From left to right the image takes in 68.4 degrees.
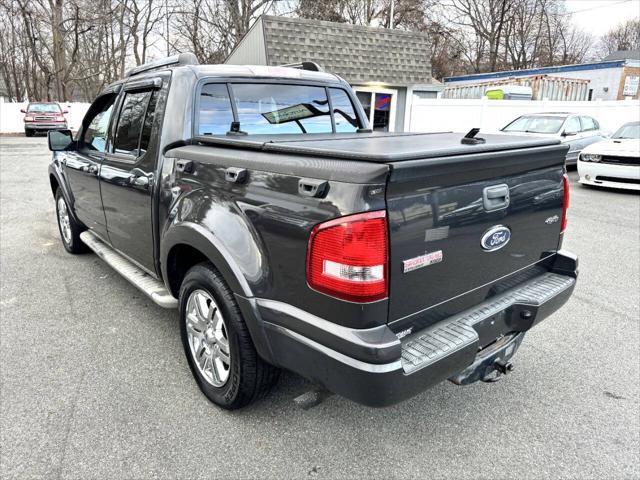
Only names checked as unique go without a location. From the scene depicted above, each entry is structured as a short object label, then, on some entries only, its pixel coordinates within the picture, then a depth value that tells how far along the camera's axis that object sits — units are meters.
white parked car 9.86
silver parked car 12.20
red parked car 25.12
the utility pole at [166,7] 34.06
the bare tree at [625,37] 52.25
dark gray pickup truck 1.89
